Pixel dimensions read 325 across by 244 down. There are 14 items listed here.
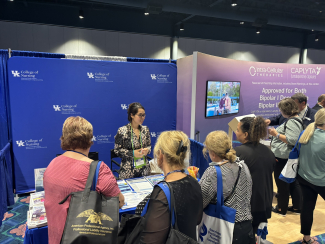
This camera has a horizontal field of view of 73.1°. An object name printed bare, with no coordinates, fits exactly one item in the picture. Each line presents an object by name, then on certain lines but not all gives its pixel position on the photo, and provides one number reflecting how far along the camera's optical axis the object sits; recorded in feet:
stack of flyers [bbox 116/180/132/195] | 6.88
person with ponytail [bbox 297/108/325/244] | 7.07
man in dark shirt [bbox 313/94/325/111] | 12.55
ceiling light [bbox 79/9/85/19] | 21.41
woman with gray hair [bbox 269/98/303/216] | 9.12
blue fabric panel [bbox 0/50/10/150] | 11.53
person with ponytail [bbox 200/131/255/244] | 4.75
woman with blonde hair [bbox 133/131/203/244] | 3.44
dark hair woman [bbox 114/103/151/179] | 8.46
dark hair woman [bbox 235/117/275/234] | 5.67
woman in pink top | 4.03
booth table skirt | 5.15
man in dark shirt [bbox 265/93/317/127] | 10.93
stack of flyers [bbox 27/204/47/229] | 5.17
